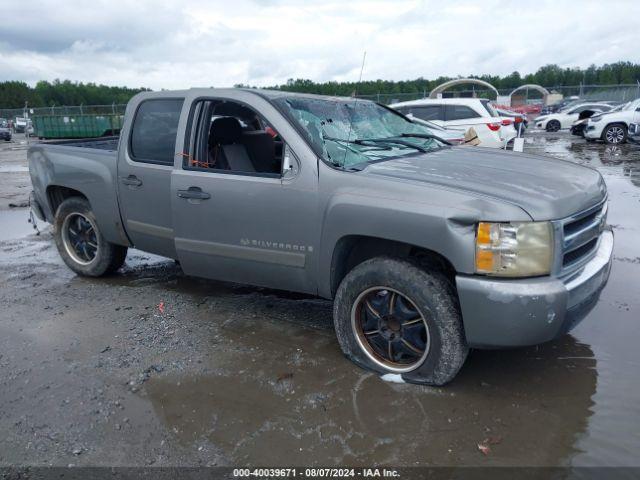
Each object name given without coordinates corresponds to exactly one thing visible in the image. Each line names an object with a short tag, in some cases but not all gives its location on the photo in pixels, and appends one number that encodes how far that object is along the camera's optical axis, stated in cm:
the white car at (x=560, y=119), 2617
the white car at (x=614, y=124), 1736
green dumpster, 2691
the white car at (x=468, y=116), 1228
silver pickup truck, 289
